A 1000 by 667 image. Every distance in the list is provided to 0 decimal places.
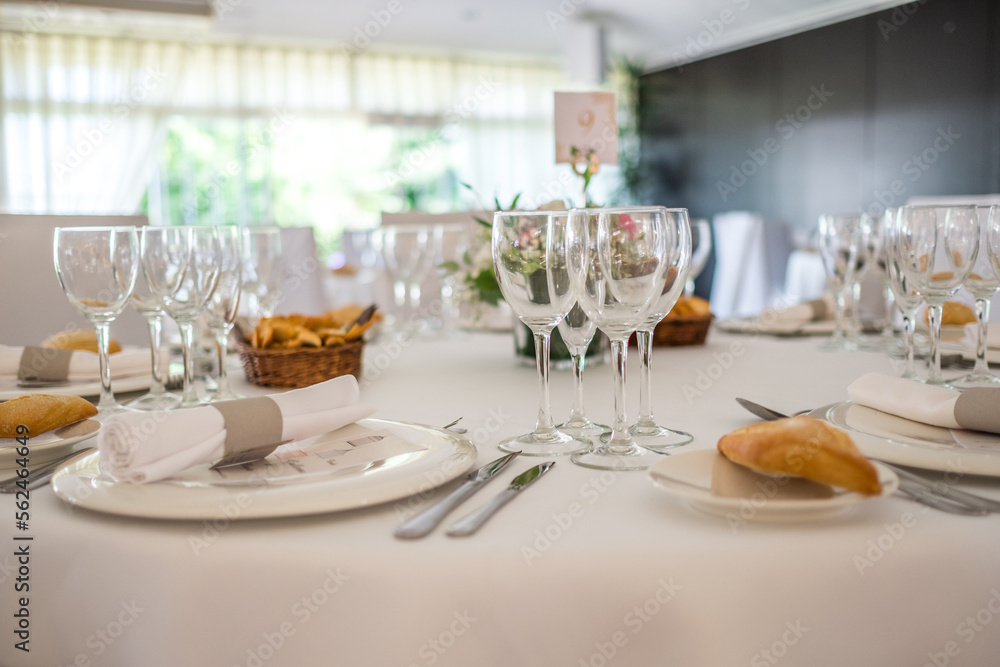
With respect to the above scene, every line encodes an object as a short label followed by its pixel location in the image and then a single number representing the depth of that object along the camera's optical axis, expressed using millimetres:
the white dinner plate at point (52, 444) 778
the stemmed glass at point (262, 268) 1528
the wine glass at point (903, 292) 1092
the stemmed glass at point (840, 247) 1455
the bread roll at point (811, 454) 559
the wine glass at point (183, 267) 1023
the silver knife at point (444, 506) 576
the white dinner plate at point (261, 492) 602
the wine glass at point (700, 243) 1708
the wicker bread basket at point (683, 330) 1518
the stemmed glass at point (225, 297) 1101
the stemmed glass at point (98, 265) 1039
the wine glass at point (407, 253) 1781
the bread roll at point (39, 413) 805
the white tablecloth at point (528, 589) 534
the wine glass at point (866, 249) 1452
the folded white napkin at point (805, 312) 1732
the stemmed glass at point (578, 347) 869
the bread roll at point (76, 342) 1361
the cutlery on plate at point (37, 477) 712
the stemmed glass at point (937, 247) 968
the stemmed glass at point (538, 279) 752
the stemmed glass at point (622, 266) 710
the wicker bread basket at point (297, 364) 1201
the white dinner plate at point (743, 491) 562
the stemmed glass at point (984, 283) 973
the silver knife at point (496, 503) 578
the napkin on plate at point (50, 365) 1184
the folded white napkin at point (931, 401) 738
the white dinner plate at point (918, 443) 653
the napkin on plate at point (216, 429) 647
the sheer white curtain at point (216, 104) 7281
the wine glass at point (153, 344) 1069
